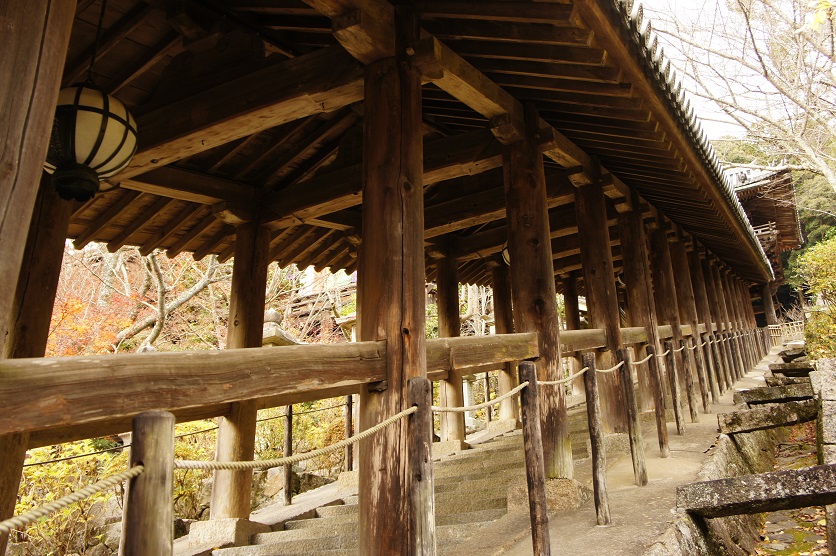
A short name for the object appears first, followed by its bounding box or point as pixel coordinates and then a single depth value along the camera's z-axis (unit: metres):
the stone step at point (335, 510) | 5.91
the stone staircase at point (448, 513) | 4.38
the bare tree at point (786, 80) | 12.20
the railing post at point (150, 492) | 1.21
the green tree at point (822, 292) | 10.55
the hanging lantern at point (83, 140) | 2.81
